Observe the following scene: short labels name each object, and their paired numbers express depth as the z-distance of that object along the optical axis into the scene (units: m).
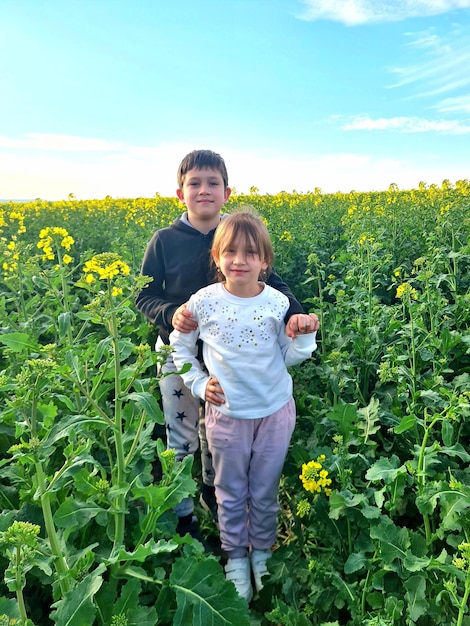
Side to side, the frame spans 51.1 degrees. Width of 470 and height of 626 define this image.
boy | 2.76
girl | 2.34
